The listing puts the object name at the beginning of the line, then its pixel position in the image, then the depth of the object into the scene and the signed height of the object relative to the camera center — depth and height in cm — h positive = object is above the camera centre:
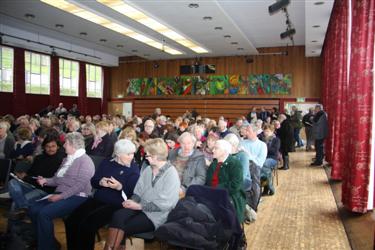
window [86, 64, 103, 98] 1877 +191
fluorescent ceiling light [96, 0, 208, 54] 853 +296
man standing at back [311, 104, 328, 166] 908 -39
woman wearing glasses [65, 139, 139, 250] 336 -91
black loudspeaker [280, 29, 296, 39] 953 +245
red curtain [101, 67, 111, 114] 1993 +149
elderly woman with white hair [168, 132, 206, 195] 392 -60
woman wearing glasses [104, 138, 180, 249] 308 -85
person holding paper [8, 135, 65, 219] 372 -84
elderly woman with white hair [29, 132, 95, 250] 347 -89
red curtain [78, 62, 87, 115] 1773 +135
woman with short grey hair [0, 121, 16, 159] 576 -56
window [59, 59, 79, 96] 1672 +188
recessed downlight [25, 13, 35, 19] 1018 +304
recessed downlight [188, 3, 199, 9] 842 +286
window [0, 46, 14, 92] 1345 +176
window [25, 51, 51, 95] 1478 +182
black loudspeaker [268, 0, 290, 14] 672 +233
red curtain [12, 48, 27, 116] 1389 +123
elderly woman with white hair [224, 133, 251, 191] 427 -52
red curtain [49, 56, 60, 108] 1589 +139
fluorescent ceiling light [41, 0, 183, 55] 879 +297
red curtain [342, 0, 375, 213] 420 +13
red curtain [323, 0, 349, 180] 652 +79
